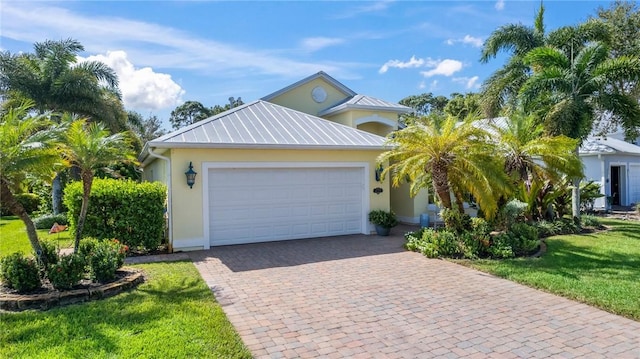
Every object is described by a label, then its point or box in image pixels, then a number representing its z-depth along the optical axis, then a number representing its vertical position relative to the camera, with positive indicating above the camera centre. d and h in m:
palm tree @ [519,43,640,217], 13.12 +3.11
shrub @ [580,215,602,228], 14.69 -1.69
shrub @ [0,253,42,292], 6.45 -1.52
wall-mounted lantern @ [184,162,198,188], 10.66 +0.15
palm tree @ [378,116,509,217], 9.88 +0.49
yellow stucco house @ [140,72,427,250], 10.84 +0.05
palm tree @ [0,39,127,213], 18.72 +4.93
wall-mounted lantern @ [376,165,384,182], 13.29 +0.24
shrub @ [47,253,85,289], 6.57 -1.53
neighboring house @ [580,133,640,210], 21.33 +0.48
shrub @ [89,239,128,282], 7.05 -1.48
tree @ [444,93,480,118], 33.44 +6.39
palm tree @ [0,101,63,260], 6.23 +0.46
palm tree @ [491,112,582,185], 11.43 +0.78
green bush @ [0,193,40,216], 22.92 -1.16
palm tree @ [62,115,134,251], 7.47 +0.61
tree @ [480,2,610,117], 15.43 +5.35
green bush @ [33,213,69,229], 16.80 -1.70
